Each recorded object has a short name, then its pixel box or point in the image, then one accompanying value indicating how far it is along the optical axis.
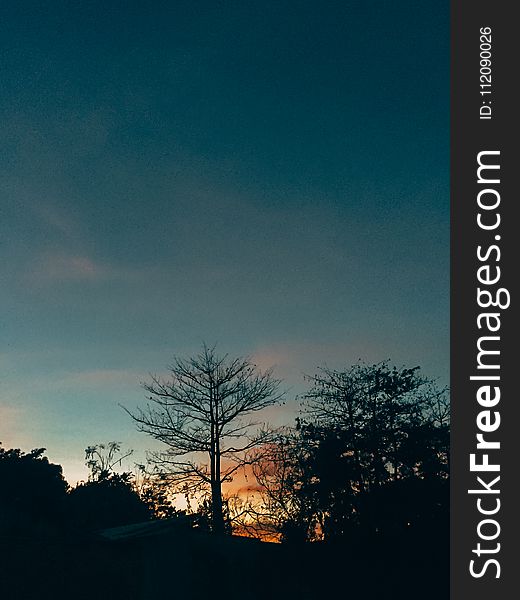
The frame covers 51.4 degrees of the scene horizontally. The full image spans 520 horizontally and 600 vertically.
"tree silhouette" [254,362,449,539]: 23.50
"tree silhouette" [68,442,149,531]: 38.66
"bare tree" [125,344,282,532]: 30.65
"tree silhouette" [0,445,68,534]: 30.17
